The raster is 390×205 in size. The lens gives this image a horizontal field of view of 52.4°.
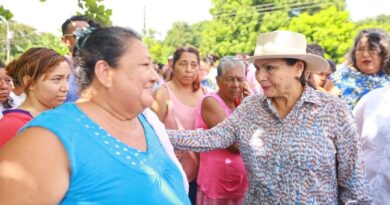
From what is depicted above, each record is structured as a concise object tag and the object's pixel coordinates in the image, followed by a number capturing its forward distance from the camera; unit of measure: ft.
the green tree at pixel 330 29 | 106.32
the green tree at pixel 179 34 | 230.07
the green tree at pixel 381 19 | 199.23
